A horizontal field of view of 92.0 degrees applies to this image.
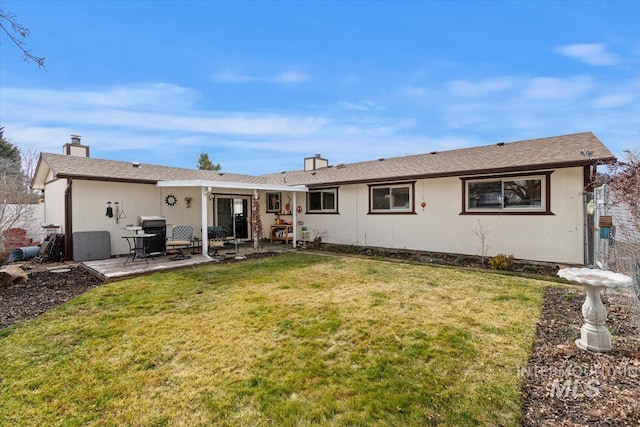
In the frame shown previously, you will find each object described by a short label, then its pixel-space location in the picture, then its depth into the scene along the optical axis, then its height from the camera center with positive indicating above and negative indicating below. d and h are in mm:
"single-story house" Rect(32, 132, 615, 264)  7367 +415
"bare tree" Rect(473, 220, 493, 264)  8375 -730
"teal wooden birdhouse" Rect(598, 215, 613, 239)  5637 -293
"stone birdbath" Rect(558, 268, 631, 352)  3184 -1082
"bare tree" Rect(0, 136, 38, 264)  8822 +657
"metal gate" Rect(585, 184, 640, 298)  4449 -482
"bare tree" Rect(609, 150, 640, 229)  4230 +381
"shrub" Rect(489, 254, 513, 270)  7535 -1275
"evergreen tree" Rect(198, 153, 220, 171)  35344 +5835
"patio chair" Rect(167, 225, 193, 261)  9055 -775
